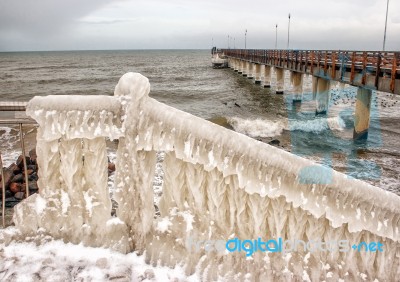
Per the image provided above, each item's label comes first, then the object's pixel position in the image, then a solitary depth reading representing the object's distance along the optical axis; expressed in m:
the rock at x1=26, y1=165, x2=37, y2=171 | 10.08
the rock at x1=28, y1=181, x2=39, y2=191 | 8.80
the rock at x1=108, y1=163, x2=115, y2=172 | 9.93
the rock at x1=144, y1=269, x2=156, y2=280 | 3.29
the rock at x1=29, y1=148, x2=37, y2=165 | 10.55
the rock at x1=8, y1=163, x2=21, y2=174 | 9.25
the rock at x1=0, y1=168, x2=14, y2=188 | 8.28
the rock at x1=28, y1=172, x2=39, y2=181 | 9.59
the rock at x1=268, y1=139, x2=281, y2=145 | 16.86
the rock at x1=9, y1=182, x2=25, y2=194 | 8.18
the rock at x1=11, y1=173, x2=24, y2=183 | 8.67
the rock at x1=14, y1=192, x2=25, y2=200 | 7.92
